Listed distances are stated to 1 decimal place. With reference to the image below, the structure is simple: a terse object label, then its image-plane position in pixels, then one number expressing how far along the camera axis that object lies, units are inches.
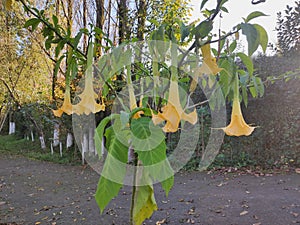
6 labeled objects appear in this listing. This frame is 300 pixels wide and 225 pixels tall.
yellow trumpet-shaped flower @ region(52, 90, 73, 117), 22.3
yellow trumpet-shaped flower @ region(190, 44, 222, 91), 17.6
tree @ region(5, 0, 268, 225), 16.8
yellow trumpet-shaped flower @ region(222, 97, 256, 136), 18.5
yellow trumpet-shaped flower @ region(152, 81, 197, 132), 15.5
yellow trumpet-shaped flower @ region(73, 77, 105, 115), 20.4
